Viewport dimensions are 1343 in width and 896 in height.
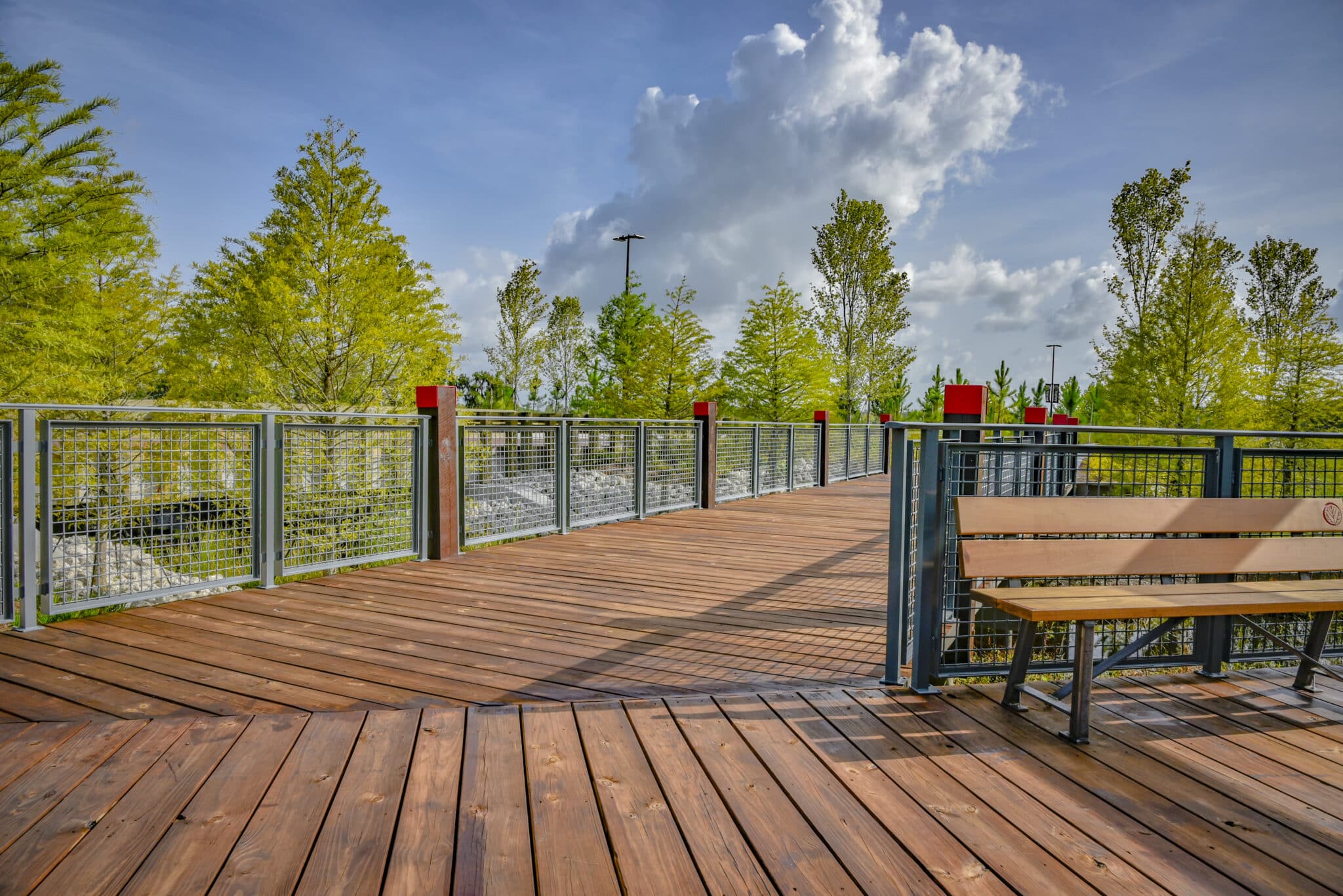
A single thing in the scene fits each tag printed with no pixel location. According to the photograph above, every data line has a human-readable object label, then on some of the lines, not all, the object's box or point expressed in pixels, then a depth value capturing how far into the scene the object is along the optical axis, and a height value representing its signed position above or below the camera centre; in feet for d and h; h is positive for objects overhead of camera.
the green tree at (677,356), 68.90 +5.87
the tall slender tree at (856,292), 85.05 +15.19
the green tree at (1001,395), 110.22 +5.16
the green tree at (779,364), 73.20 +5.60
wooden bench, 9.14 -1.88
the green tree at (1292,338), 71.05 +9.39
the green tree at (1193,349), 70.64 +7.71
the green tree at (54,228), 35.76 +9.44
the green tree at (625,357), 69.51 +7.79
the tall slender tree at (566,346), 106.01 +10.32
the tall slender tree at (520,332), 92.27 +10.74
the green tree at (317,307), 53.98 +7.85
